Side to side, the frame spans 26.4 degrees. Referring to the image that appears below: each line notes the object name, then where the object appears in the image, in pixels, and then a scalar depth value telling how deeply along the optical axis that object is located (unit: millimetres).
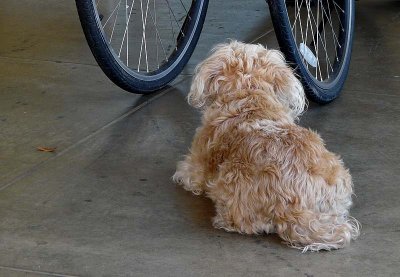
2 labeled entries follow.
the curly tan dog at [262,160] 3787
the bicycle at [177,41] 4996
